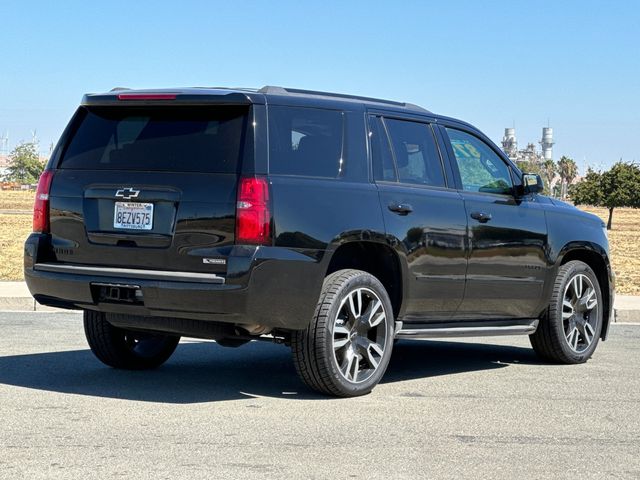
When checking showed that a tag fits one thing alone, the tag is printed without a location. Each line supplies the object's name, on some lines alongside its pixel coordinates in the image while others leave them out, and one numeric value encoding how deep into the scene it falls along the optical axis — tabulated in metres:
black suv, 7.14
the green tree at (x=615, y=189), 90.31
